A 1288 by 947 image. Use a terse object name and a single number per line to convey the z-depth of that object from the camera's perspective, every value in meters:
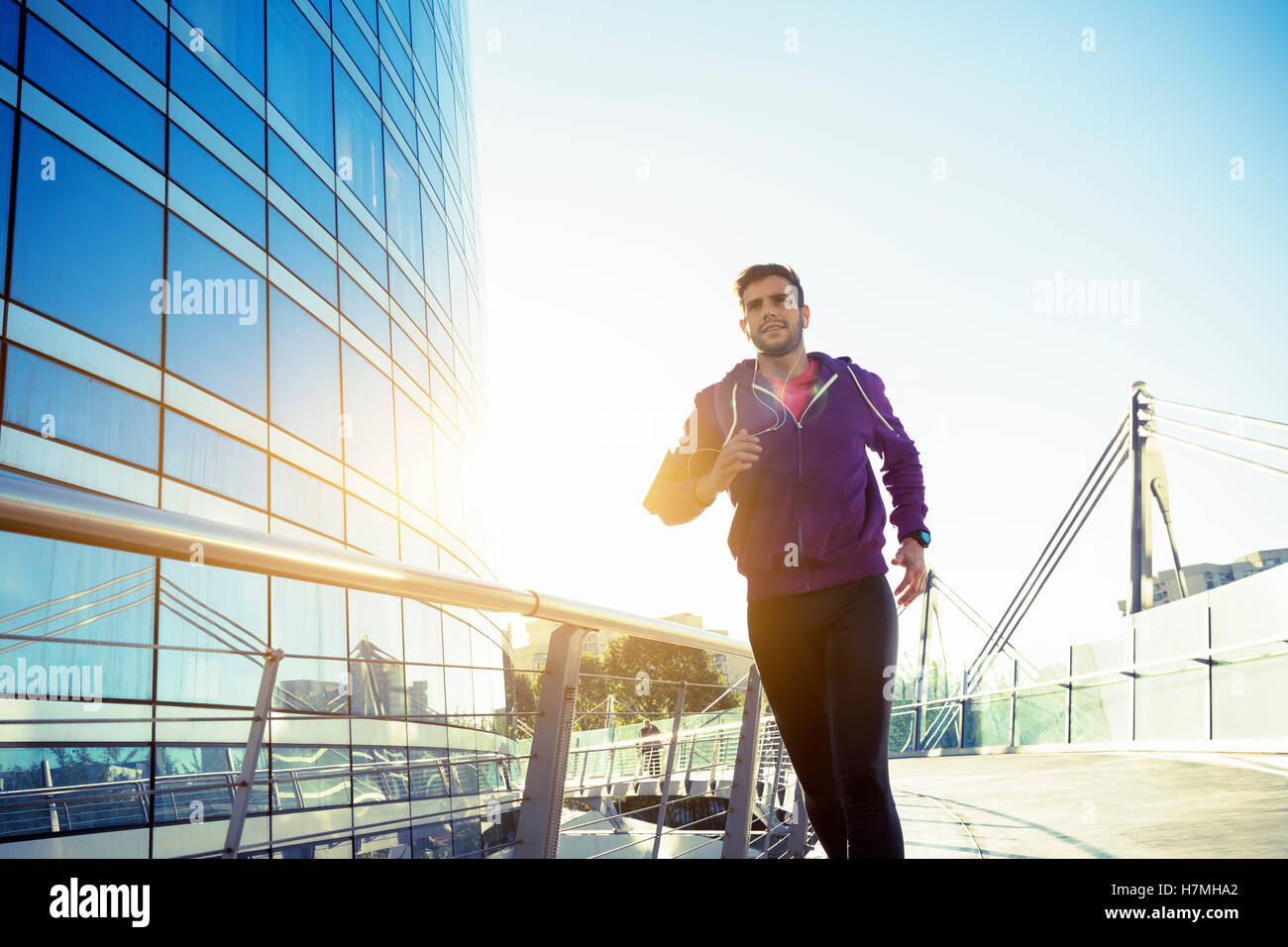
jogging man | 2.34
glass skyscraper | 8.88
